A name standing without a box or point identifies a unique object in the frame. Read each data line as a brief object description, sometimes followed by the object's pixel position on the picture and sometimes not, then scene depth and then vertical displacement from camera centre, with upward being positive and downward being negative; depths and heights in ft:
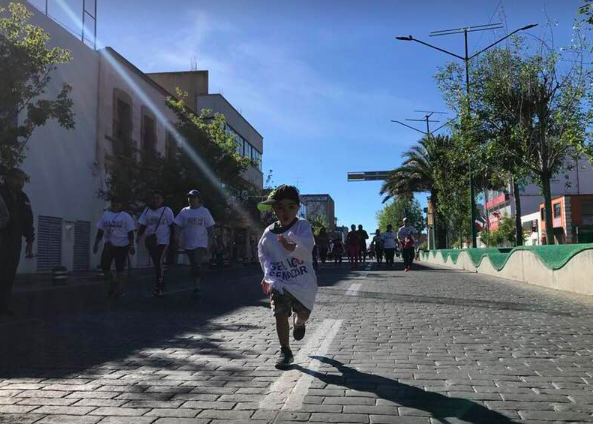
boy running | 16.02 -0.35
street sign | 173.80 +23.22
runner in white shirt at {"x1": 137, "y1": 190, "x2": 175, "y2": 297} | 33.68 +1.34
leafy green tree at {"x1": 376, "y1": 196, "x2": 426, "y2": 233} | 288.04 +18.41
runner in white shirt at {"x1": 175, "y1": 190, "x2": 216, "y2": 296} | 32.94 +1.34
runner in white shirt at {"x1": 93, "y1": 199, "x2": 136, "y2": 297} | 32.89 +0.78
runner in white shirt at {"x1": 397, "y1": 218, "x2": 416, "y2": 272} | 67.46 +1.02
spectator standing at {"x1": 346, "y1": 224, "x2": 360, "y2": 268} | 77.36 +1.01
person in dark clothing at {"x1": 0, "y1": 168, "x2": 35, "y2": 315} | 26.53 +1.18
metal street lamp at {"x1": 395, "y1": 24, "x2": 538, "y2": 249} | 59.88 +22.07
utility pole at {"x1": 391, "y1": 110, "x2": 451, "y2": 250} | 121.29 +24.26
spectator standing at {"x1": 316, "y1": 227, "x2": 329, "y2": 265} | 78.23 +1.27
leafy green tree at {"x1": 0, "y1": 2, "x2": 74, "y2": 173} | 33.24 +10.58
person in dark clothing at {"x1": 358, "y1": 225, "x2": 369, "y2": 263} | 77.82 +1.82
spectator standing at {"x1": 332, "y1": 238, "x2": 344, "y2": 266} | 92.07 +0.28
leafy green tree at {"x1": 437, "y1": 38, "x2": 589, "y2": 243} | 54.08 +12.99
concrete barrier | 37.14 -1.57
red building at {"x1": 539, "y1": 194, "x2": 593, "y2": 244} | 169.99 +9.57
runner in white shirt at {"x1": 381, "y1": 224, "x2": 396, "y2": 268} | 75.41 +0.90
